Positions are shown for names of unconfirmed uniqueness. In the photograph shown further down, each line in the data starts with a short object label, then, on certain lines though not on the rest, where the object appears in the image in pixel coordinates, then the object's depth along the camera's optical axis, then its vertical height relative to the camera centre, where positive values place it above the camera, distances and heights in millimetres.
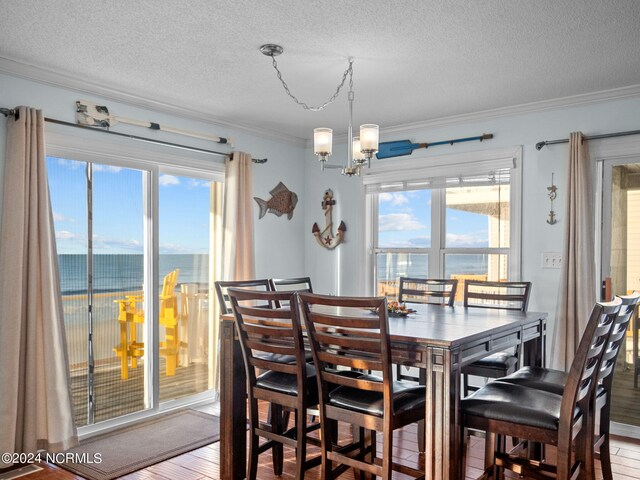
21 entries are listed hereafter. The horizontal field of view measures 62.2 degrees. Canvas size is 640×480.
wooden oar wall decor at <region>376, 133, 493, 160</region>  4750 +906
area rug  3209 -1362
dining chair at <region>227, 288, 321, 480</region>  2551 -683
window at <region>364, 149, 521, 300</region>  4469 +219
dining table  2203 -524
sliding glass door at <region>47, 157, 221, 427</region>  3732 -301
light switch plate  4113 -114
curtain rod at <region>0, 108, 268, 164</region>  3297 +804
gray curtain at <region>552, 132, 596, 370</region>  3854 -107
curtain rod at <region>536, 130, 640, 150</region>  3763 +802
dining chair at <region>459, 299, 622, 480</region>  2104 -701
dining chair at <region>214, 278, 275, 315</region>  3406 -289
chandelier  2869 +577
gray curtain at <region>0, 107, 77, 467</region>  3197 -422
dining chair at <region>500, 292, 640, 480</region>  2402 -666
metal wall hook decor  4145 +377
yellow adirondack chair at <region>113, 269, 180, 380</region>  4043 -656
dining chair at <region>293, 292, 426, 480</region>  2248 -634
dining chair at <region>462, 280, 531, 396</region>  3299 -716
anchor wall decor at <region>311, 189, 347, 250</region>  5453 +145
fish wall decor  5184 +417
